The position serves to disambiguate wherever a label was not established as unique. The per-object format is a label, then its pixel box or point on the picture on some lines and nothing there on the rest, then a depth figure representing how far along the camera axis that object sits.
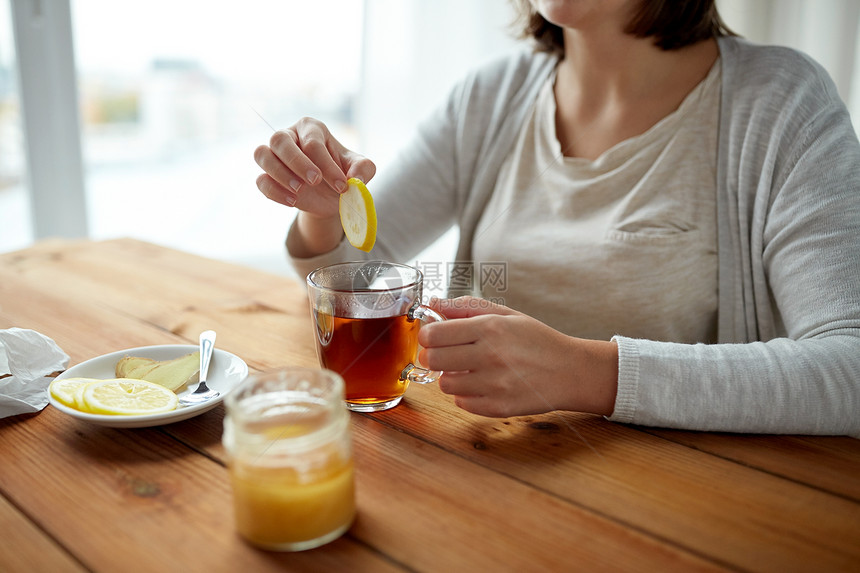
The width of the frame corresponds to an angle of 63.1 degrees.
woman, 0.79
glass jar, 0.57
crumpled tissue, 0.82
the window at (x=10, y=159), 2.33
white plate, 0.74
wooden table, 0.58
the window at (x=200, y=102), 2.68
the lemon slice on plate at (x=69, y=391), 0.78
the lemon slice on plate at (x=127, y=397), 0.76
